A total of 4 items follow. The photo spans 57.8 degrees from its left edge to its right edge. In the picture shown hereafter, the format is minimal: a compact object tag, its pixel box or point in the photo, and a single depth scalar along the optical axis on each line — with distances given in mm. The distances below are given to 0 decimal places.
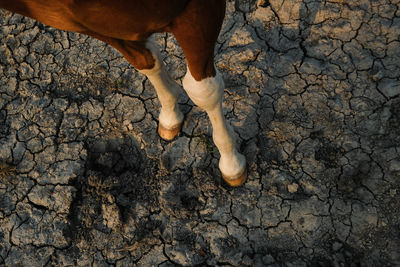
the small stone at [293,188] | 2207
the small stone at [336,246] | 2043
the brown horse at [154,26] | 956
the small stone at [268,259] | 2033
